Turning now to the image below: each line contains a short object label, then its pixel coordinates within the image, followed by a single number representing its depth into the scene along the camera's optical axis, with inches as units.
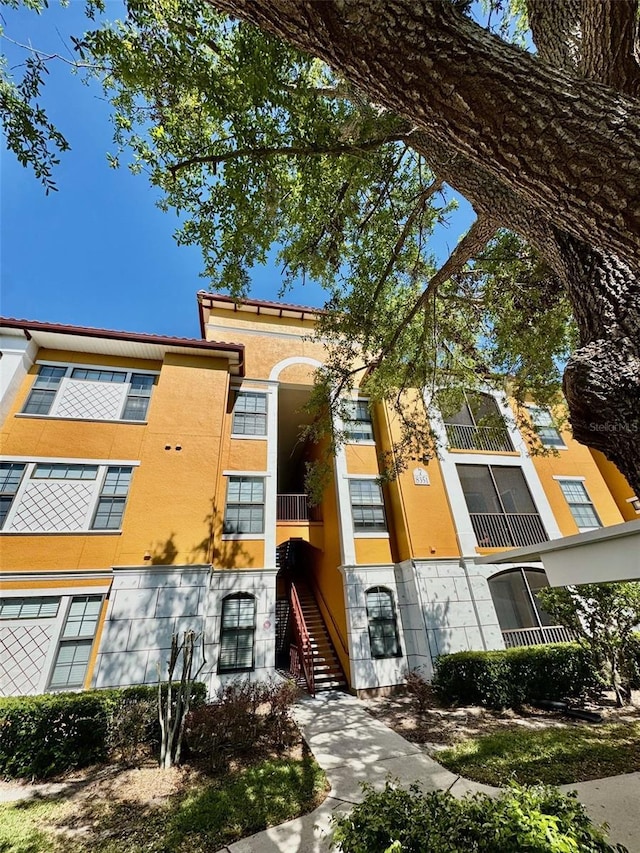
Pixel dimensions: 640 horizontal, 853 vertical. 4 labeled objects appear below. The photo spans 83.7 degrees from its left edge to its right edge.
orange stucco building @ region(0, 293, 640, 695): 314.0
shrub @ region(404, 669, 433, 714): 305.0
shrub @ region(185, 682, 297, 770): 224.4
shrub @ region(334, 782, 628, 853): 77.6
